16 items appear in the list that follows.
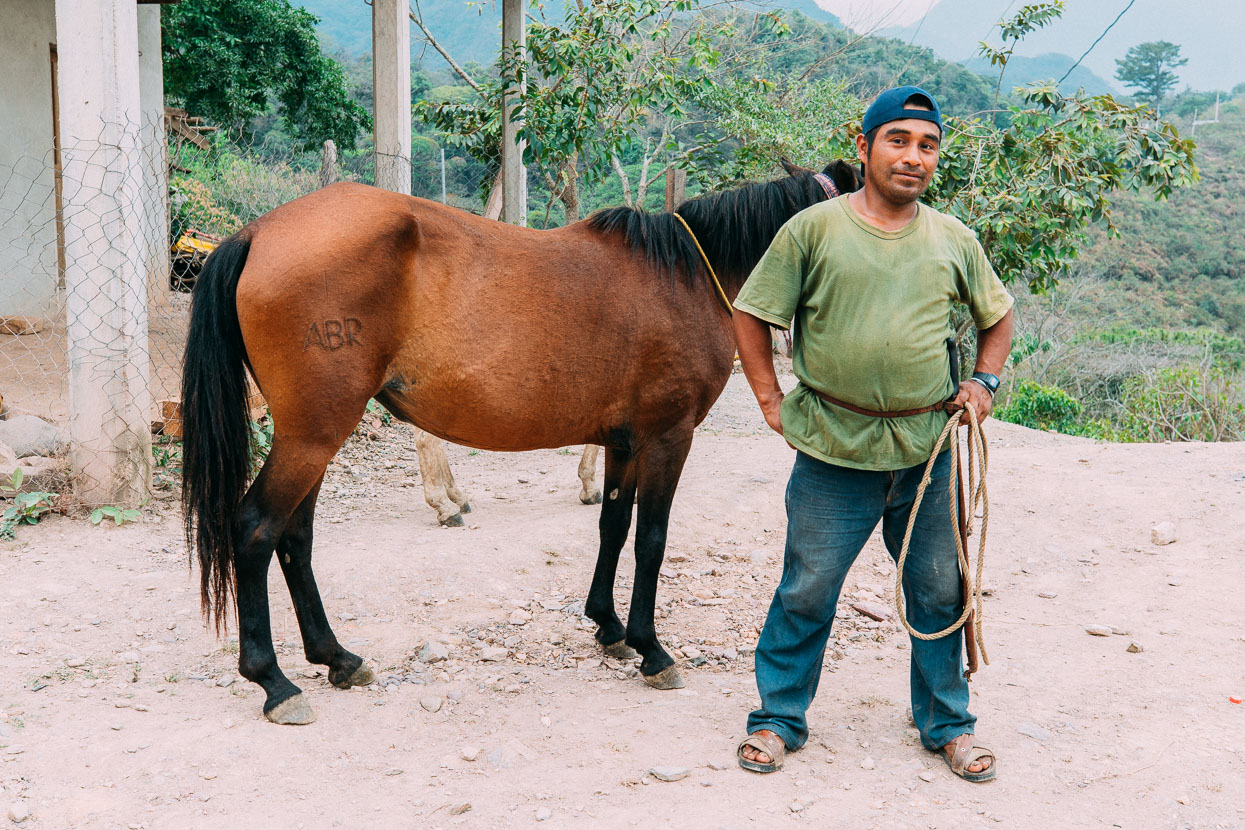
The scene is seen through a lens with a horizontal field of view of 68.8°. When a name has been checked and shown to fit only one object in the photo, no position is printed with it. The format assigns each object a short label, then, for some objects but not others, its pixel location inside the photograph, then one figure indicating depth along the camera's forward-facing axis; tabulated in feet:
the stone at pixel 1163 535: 16.79
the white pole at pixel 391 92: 21.89
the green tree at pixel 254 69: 60.70
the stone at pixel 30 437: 18.46
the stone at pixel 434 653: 12.07
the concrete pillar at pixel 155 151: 21.64
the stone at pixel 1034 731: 10.12
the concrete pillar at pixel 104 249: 16.05
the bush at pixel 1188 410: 37.29
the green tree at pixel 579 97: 24.02
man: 8.63
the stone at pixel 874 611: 14.26
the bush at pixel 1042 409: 49.52
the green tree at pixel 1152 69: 150.30
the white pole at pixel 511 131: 24.91
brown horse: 10.00
